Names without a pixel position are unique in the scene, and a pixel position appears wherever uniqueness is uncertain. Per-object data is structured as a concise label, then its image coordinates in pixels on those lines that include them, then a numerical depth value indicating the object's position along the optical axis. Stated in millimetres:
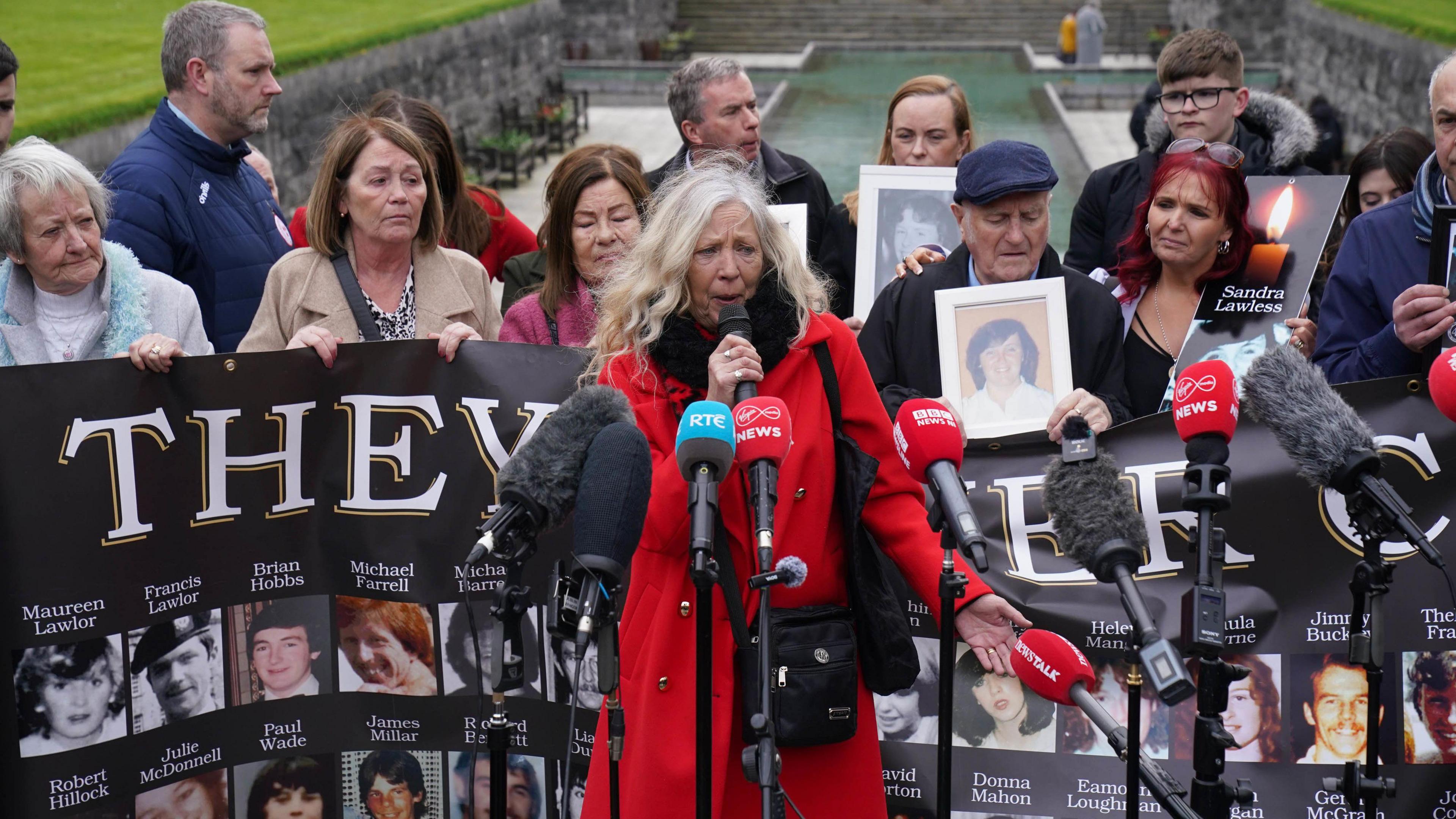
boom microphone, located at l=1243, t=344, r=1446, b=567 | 2900
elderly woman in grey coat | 3973
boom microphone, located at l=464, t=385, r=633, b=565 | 2469
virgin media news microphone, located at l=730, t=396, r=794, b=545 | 2596
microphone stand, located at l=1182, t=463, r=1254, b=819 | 2596
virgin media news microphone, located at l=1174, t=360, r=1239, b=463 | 2729
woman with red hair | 4172
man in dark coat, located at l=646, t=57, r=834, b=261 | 5910
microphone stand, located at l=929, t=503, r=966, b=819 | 2744
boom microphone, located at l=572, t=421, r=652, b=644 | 2467
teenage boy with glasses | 5379
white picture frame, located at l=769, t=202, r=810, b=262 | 4957
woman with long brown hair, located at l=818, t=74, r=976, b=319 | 5418
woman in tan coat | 4383
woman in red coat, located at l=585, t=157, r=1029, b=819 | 3193
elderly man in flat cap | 3943
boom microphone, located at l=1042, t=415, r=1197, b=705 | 2428
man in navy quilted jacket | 4984
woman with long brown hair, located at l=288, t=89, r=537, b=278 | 5293
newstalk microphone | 2773
